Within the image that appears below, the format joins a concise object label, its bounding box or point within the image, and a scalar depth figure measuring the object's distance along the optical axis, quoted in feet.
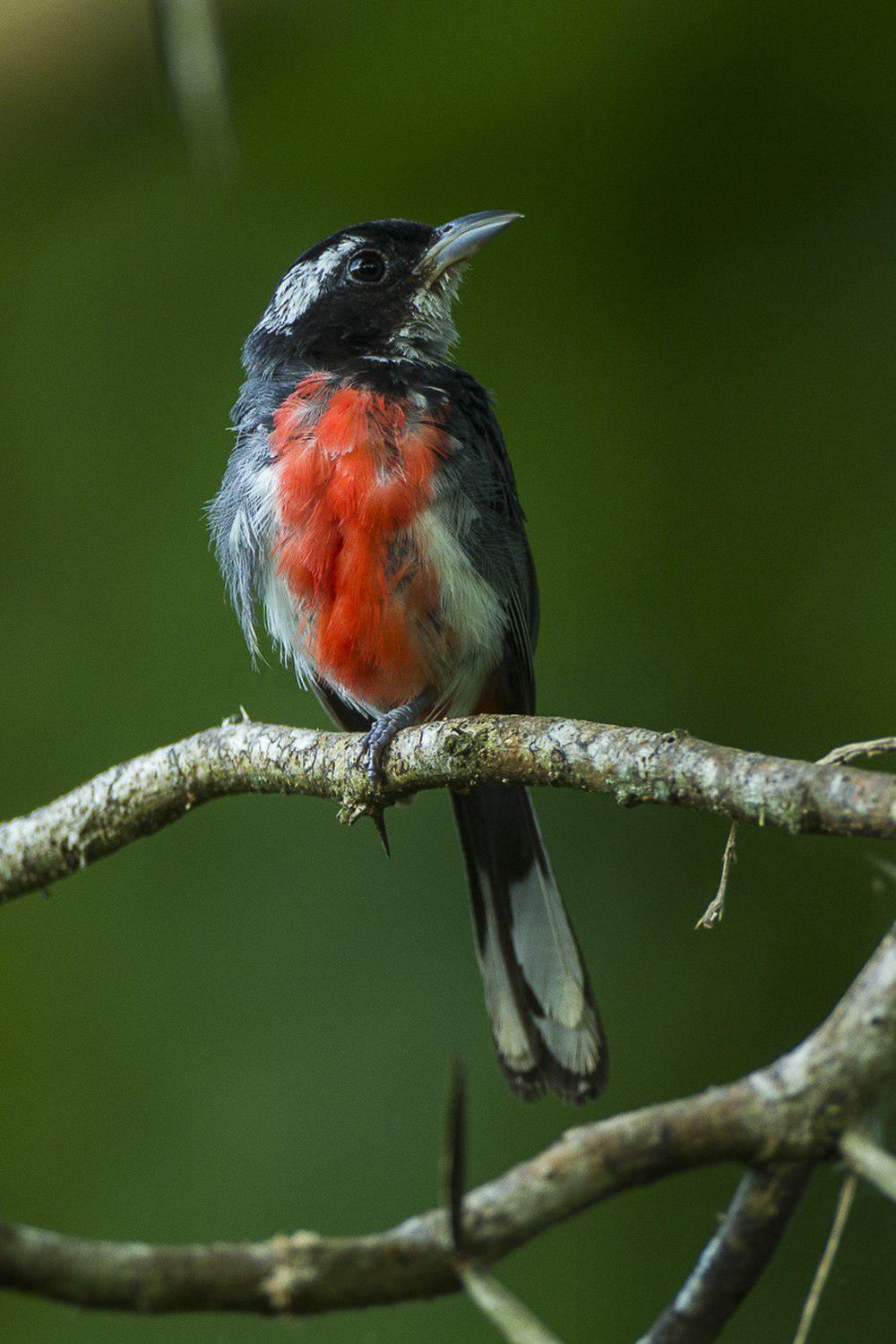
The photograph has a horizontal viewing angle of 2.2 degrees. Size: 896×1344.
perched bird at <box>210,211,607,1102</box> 10.09
